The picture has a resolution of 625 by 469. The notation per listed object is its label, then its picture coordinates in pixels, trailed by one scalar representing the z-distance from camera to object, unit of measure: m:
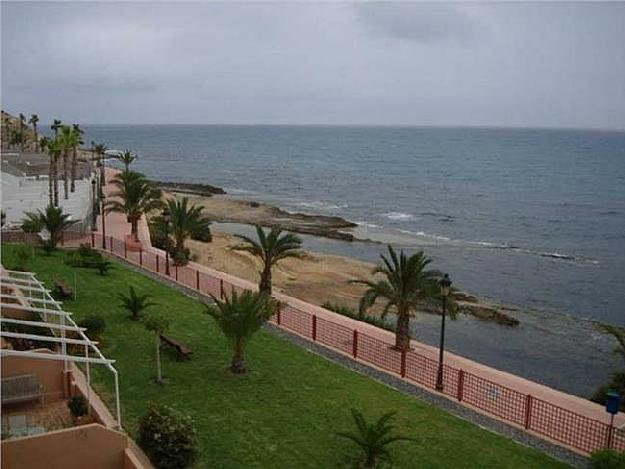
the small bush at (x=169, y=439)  9.57
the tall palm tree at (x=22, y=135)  83.06
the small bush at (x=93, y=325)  15.20
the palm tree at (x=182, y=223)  28.39
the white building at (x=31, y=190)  34.47
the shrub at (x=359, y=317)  22.33
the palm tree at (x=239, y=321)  14.22
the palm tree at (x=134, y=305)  17.53
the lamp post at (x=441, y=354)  14.80
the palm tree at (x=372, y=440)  10.28
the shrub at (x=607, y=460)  10.07
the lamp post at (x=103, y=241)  29.19
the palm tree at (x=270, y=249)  24.28
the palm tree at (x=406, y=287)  18.59
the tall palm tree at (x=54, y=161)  36.12
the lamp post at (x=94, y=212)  35.34
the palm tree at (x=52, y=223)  26.36
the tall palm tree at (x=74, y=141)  43.41
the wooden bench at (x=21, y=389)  10.90
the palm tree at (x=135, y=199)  32.97
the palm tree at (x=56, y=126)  44.44
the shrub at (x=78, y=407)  10.47
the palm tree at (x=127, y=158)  53.92
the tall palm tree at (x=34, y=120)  85.56
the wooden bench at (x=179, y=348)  14.79
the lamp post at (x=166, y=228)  25.78
